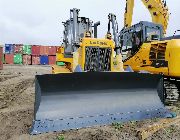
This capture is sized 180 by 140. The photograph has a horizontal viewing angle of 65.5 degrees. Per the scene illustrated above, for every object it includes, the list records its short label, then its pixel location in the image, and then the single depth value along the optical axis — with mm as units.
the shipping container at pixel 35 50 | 18398
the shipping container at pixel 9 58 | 17717
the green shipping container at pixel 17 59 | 17791
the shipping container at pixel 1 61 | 11900
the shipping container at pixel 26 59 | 18024
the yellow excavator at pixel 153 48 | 3691
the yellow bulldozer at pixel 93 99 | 2520
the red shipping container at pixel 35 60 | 18368
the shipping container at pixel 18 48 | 17998
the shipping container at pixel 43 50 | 18531
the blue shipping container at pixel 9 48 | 17836
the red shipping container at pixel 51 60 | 18585
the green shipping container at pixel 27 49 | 18135
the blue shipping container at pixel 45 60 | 18472
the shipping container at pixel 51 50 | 18650
